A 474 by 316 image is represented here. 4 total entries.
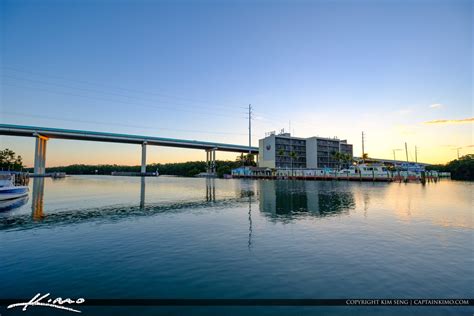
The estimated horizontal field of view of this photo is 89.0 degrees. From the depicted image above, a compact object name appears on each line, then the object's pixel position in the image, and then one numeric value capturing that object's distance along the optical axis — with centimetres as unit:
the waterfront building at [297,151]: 13688
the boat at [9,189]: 3017
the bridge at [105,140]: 10850
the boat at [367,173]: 8394
